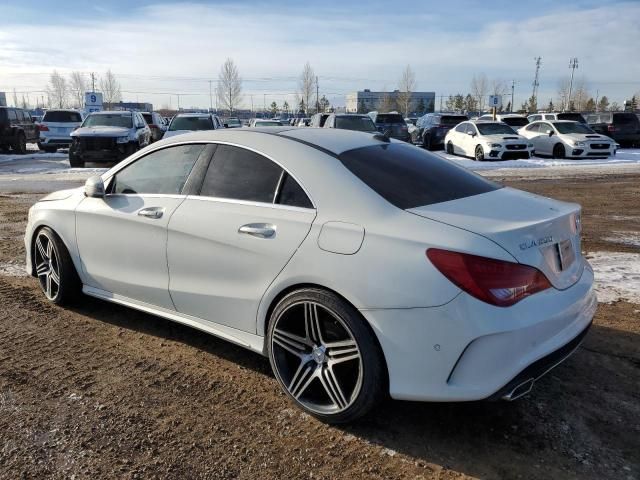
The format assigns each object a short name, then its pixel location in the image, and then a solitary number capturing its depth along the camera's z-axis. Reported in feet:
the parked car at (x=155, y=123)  83.91
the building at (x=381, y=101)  332.57
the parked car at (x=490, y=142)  64.80
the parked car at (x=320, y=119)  70.24
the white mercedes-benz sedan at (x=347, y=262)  8.71
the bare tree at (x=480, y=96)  298.76
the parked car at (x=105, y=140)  55.47
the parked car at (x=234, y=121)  129.80
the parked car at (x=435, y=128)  83.25
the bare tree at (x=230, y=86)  248.73
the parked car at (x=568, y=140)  68.39
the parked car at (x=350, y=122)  63.98
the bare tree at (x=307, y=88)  261.24
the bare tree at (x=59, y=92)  314.96
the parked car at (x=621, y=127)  90.07
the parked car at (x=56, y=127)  82.89
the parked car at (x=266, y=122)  84.17
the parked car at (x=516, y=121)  96.53
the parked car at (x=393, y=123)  78.59
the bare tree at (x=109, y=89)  286.25
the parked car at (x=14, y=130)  81.46
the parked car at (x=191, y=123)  59.26
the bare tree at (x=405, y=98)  269.23
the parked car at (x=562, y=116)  81.66
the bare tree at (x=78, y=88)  306.96
